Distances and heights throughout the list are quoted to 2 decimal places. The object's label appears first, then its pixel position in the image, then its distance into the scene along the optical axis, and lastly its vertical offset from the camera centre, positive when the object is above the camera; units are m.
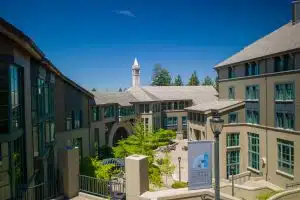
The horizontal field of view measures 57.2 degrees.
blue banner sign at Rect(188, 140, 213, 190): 10.66 -2.60
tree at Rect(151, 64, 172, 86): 127.38 +10.29
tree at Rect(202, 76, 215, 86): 141.82 +9.05
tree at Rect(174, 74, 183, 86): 132.88 +8.68
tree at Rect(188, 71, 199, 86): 121.50 +8.52
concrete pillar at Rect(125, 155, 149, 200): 10.56 -2.96
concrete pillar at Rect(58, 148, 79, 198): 12.90 -3.29
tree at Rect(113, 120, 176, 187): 24.65 -5.05
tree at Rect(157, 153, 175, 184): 23.98 -6.08
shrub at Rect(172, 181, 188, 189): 25.08 -7.89
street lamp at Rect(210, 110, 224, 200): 9.10 -1.16
